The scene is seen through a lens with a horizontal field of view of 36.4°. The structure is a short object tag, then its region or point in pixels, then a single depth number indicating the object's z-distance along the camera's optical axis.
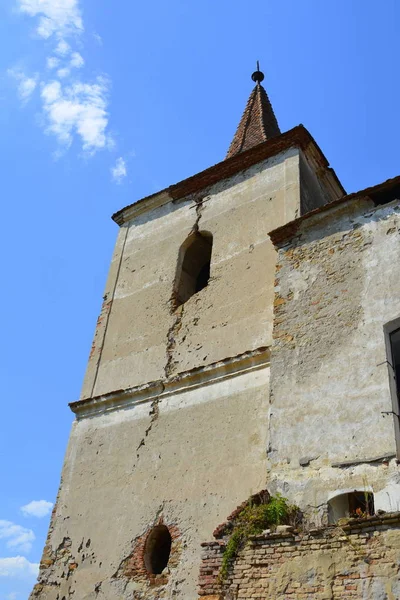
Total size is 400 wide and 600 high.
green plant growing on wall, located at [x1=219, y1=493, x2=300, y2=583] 5.57
